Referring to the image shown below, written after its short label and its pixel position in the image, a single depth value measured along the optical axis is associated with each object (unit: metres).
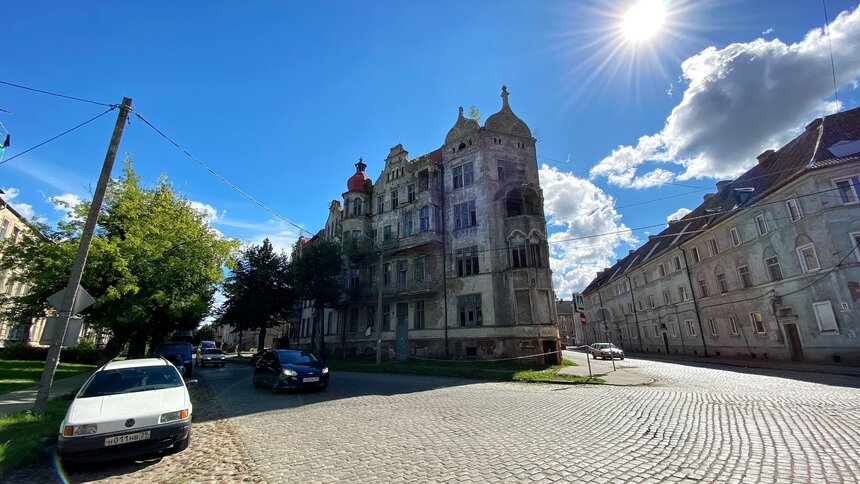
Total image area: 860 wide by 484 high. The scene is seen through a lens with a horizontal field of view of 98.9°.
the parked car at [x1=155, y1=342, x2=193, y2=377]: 19.45
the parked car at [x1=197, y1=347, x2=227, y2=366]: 31.02
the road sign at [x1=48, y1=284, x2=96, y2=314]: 8.91
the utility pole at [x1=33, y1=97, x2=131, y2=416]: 8.55
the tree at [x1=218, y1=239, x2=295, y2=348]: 36.25
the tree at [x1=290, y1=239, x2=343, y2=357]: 31.91
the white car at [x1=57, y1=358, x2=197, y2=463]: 5.71
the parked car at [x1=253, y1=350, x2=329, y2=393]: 13.46
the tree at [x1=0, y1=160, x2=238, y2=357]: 13.96
